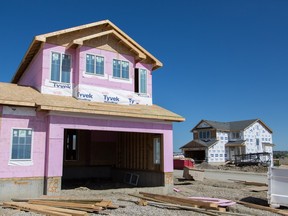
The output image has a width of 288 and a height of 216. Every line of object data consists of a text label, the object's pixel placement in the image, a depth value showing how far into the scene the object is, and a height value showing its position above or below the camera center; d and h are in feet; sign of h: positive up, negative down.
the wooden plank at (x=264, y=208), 39.50 -7.65
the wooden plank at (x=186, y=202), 40.06 -6.91
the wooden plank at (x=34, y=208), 34.75 -6.83
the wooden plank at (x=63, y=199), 40.60 -6.50
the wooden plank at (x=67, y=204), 37.60 -6.65
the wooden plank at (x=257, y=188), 61.93 -7.67
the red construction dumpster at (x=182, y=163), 137.14 -5.48
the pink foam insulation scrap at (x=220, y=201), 42.26 -7.05
